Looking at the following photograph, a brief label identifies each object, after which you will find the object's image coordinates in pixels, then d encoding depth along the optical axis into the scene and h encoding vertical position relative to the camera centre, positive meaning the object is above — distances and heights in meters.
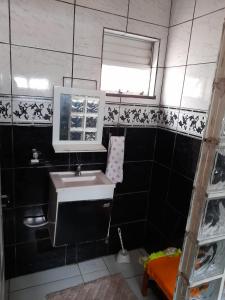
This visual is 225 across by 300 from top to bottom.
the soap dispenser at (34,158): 1.76 -0.50
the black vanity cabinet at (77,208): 1.69 -0.83
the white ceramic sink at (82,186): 1.67 -0.67
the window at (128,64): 1.95 +0.27
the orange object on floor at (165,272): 1.60 -1.19
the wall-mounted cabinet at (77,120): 1.79 -0.21
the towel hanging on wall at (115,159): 1.99 -0.52
